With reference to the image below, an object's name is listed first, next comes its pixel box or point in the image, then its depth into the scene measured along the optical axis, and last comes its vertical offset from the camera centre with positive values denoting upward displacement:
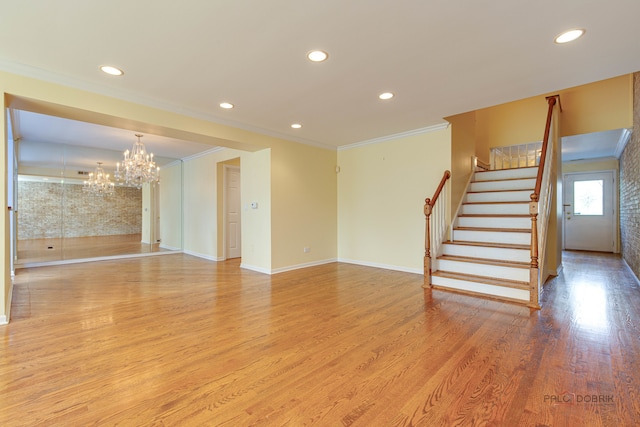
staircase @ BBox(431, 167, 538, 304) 3.85 -0.49
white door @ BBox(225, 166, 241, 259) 6.98 +0.02
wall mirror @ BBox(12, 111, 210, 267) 5.71 +0.46
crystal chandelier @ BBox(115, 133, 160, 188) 5.84 +0.96
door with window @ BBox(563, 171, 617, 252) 7.74 -0.06
